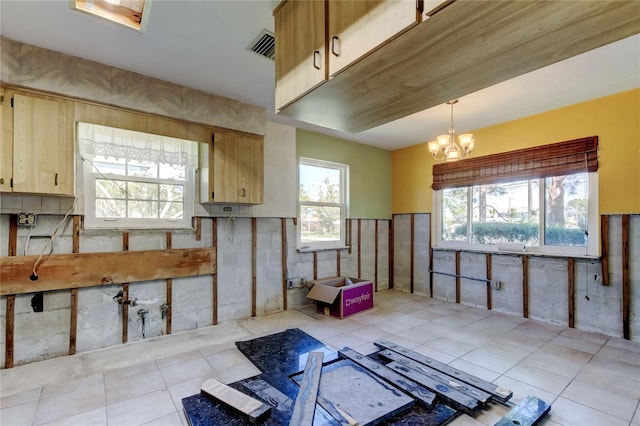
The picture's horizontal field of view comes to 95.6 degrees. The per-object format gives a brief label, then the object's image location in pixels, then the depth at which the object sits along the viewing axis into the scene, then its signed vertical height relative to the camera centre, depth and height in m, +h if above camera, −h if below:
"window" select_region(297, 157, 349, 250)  4.71 +0.24
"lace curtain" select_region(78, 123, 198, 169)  2.87 +0.77
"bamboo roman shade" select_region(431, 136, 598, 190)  3.53 +0.74
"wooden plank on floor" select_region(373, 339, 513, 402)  2.13 -1.29
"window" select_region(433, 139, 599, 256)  3.57 +0.14
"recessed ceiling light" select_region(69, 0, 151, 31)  1.82 +1.40
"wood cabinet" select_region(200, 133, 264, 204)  3.36 +0.58
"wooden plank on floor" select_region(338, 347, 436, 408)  2.04 -1.26
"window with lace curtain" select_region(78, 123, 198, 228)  2.93 +0.44
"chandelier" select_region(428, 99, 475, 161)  3.29 +0.86
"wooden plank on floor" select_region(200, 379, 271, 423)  1.77 -1.20
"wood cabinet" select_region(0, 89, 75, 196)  2.35 +0.62
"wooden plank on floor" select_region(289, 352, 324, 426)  1.72 -1.22
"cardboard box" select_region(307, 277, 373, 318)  4.00 -1.14
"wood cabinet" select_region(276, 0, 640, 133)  1.05 +0.74
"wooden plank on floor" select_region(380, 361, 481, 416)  1.96 -1.27
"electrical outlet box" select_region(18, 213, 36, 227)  2.60 -0.01
